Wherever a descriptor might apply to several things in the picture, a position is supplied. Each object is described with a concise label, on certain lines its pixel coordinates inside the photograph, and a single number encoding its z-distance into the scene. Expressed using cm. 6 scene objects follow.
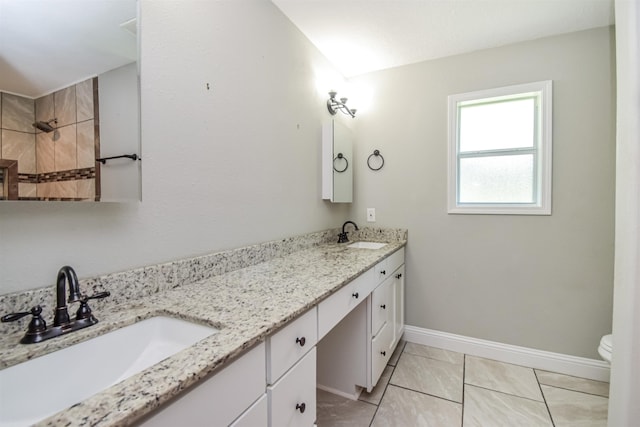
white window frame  200
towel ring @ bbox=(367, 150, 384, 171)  254
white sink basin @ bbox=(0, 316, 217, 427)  59
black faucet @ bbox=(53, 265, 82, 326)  72
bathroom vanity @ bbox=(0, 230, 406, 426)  53
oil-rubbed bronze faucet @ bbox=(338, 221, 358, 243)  233
